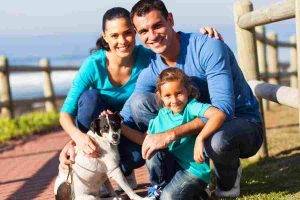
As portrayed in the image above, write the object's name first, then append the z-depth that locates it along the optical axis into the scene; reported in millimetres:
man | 4930
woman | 5572
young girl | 4838
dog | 5139
